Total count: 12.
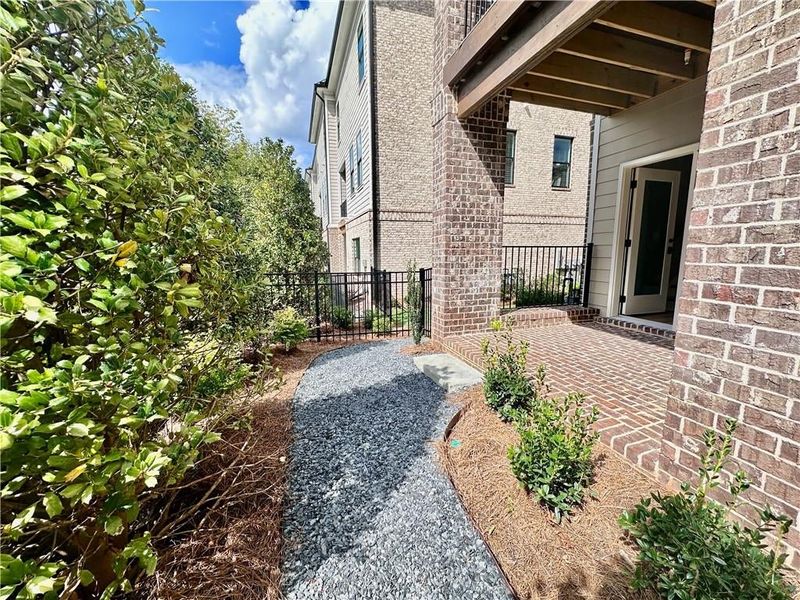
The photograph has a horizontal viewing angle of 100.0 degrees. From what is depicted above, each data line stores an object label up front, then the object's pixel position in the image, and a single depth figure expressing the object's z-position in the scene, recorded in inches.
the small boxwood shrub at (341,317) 287.3
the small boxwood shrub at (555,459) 76.9
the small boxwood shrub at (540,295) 303.0
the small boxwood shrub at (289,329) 210.4
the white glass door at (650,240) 217.3
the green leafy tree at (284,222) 294.8
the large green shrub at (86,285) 35.2
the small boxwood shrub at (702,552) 46.3
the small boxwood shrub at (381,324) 276.1
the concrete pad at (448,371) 152.6
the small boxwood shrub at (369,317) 286.1
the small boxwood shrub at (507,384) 115.9
